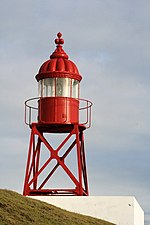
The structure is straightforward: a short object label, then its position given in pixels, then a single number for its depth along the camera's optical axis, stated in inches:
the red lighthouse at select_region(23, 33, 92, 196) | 1523.1
